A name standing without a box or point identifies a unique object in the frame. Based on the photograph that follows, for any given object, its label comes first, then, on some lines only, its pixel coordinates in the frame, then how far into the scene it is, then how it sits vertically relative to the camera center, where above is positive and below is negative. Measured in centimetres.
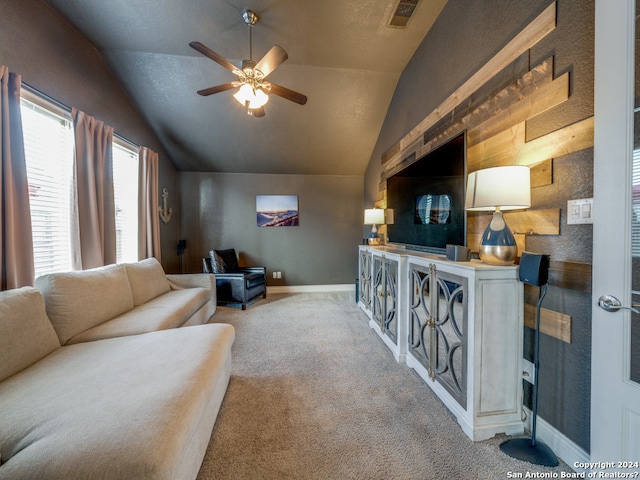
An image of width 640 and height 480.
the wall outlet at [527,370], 142 -84
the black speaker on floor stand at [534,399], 118 -87
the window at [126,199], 309 +44
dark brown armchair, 379 -81
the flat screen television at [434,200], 178 +25
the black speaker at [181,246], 457 -29
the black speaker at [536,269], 118 -21
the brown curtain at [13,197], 164 +25
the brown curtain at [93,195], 233 +38
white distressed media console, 136 -69
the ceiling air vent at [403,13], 220 +204
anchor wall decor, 407 +36
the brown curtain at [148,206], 342 +37
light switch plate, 112 +7
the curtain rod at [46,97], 191 +116
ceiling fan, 196 +134
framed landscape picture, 489 +40
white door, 94 -8
